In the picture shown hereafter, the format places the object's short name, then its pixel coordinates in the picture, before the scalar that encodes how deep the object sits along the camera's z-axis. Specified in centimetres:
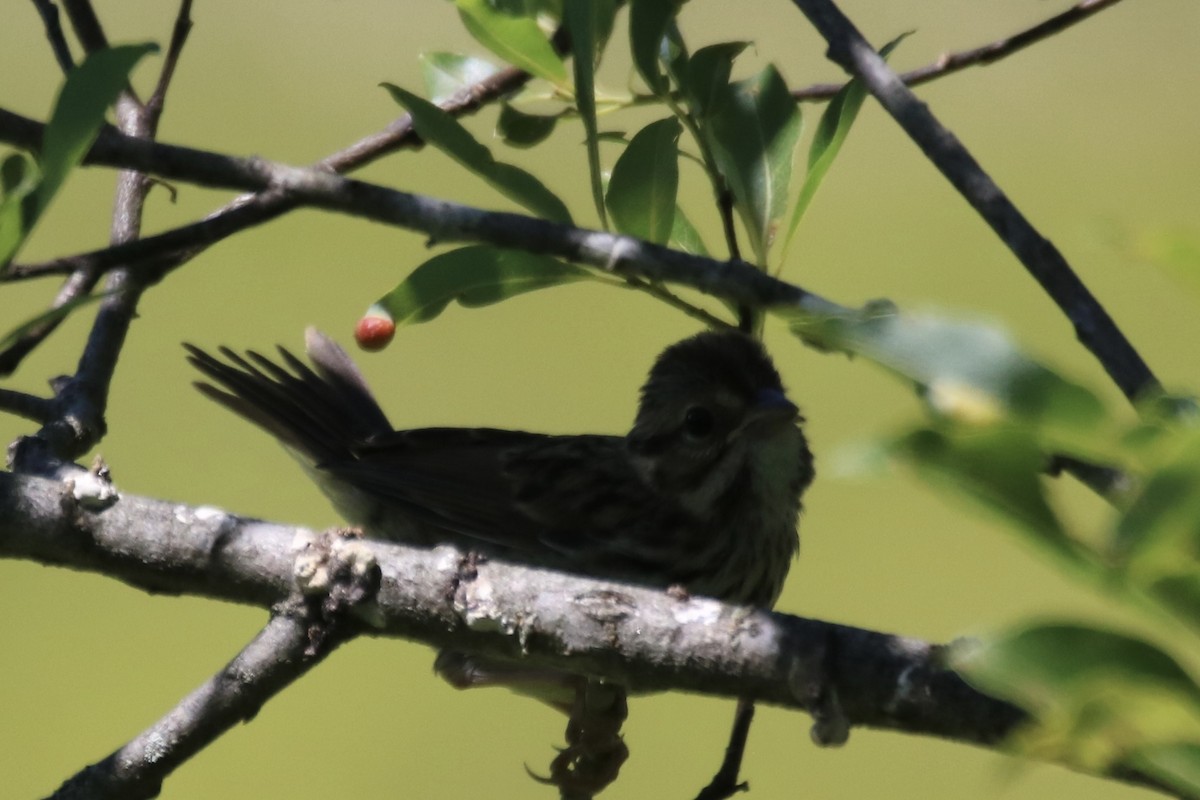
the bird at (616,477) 393
